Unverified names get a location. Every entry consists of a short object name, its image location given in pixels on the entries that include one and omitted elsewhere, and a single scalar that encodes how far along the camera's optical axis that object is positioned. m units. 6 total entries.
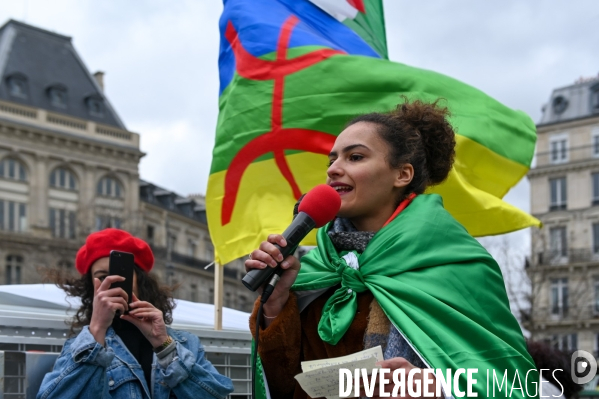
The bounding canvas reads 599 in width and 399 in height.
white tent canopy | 5.52
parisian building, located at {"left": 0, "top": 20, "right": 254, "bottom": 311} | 43.06
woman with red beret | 4.06
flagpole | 6.09
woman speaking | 2.87
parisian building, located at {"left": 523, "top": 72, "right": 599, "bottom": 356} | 48.66
